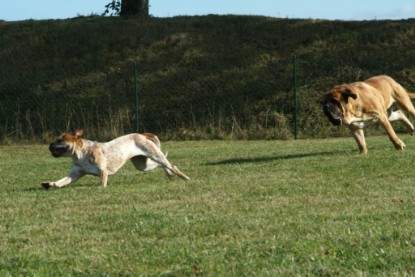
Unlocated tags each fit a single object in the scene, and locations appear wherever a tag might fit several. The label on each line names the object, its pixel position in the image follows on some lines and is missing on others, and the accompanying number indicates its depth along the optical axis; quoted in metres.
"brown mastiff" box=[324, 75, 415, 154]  16.04
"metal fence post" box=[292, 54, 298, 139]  24.70
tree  34.66
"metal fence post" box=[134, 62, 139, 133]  24.66
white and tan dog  12.64
